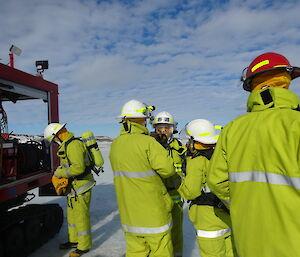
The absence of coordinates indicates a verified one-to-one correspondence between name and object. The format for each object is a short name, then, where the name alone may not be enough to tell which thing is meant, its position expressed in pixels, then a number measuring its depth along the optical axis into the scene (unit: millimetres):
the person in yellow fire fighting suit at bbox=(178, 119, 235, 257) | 2221
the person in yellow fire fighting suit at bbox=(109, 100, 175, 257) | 2273
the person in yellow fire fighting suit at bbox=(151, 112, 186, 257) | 2903
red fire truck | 3162
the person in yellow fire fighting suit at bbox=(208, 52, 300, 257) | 1043
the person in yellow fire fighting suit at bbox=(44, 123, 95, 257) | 3510
